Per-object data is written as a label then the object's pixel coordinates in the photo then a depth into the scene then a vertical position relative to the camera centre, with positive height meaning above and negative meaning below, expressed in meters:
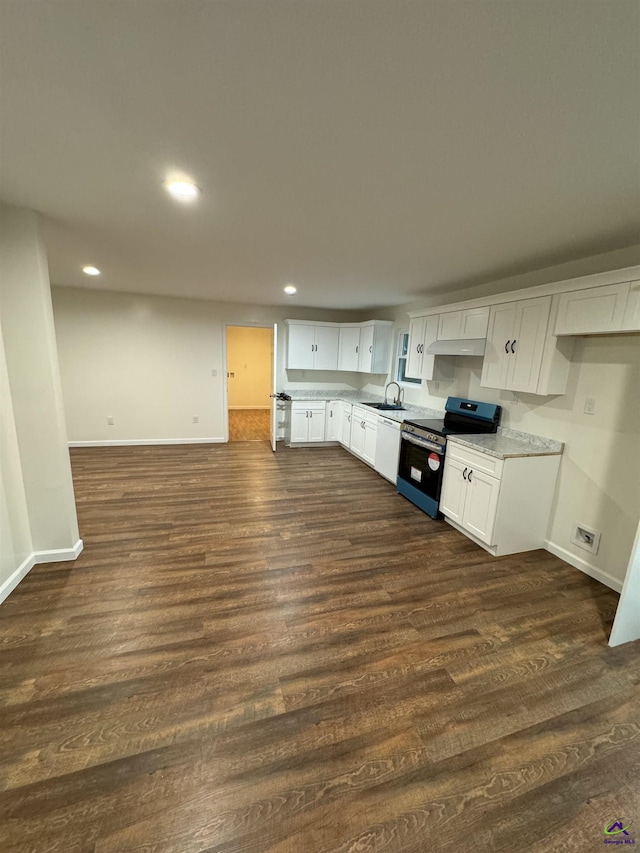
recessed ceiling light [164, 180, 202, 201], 1.74 +0.89
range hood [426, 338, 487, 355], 3.27 +0.20
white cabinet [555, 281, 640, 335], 2.17 +0.42
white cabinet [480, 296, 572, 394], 2.69 +0.15
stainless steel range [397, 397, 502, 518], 3.42 -0.85
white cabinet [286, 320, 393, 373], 5.44 +0.26
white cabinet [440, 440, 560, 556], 2.75 -1.12
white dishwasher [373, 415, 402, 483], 4.20 -1.09
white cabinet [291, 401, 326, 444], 5.77 -1.06
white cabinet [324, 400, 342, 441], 5.93 -1.06
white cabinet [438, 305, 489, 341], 3.29 +0.44
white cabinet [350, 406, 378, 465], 4.82 -1.07
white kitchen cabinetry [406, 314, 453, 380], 4.04 +0.18
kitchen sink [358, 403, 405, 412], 4.94 -0.66
